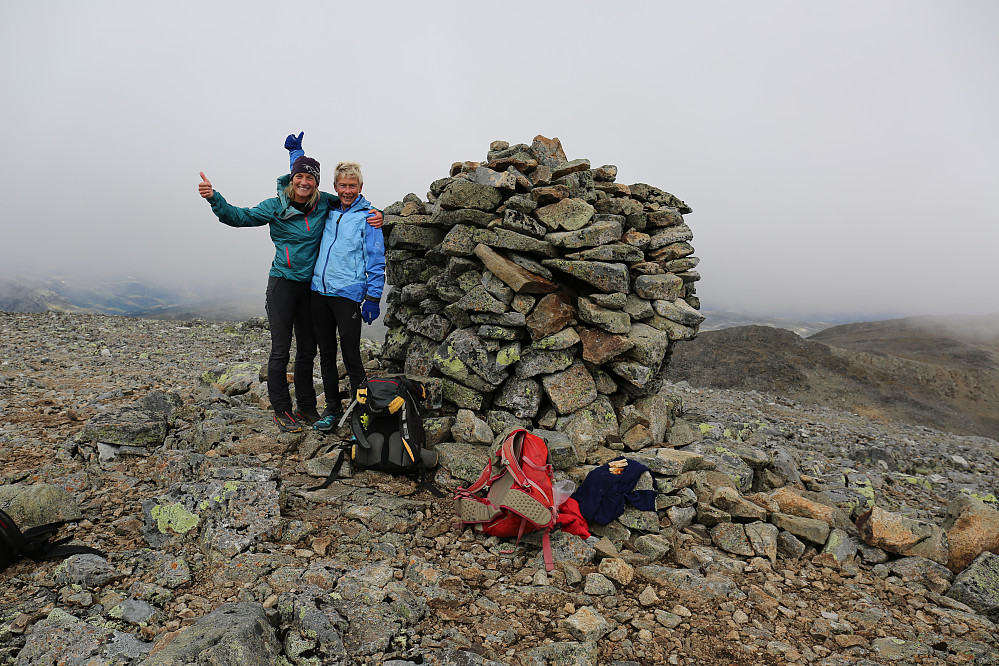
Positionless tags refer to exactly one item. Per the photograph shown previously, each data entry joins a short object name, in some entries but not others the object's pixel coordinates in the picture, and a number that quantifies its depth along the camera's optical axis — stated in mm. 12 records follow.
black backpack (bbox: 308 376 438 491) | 6223
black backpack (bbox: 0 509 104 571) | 3816
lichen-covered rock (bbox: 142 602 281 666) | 2805
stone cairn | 7930
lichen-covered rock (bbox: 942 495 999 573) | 5652
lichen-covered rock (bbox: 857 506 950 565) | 5736
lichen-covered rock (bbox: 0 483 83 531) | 4359
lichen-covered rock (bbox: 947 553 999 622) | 4840
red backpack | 5117
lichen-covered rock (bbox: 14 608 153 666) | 2914
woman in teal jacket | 6348
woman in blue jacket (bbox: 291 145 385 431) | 6527
